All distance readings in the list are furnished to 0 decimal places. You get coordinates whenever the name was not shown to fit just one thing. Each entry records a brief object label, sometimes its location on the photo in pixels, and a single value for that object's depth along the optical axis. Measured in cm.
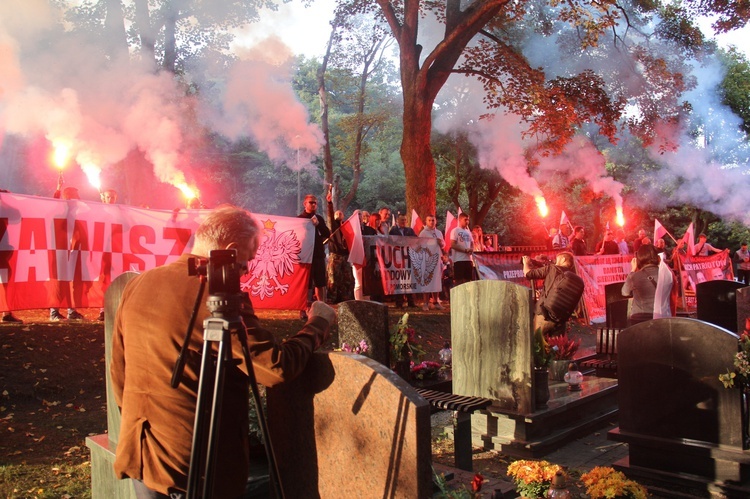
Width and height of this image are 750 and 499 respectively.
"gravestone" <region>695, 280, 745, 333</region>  1149
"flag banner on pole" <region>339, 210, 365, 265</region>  1251
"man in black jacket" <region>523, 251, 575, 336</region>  934
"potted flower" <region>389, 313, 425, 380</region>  732
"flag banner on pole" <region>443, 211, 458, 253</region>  1588
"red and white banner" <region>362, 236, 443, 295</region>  1319
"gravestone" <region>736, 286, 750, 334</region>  1070
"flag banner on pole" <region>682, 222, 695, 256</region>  2292
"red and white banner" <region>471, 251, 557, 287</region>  1422
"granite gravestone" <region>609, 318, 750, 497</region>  540
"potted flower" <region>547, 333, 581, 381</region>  834
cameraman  257
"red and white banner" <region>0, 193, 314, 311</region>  803
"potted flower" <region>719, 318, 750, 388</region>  521
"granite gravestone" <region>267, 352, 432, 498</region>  263
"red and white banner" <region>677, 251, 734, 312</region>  2023
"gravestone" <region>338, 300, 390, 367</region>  621
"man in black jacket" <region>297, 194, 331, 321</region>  1114
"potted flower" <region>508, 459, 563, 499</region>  436
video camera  233
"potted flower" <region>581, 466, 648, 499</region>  436
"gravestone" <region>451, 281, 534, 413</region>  689
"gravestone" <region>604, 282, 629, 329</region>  1165
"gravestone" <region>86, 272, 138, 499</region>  424
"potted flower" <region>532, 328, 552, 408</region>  691
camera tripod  232
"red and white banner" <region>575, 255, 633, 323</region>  1633
